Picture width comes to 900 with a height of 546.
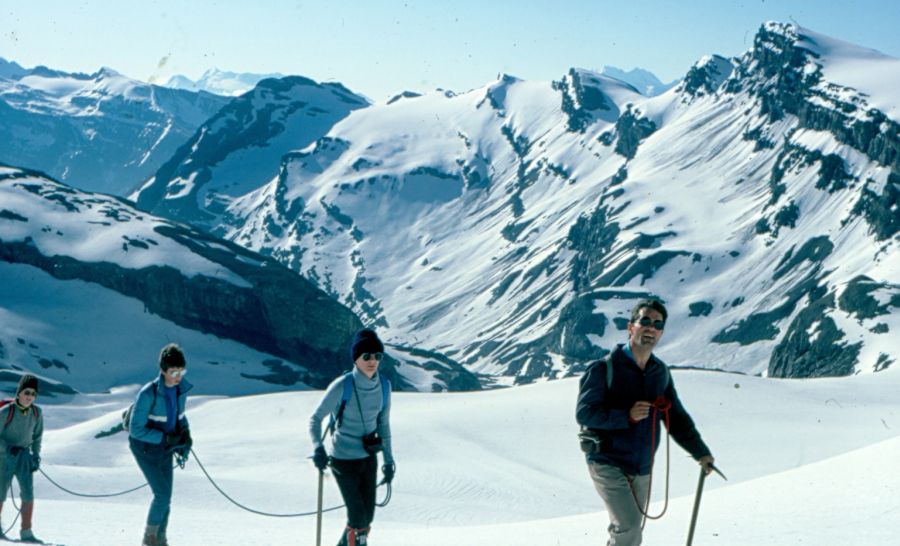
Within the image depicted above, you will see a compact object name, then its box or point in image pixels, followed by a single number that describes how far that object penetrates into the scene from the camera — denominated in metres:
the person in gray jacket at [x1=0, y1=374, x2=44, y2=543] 15.16
